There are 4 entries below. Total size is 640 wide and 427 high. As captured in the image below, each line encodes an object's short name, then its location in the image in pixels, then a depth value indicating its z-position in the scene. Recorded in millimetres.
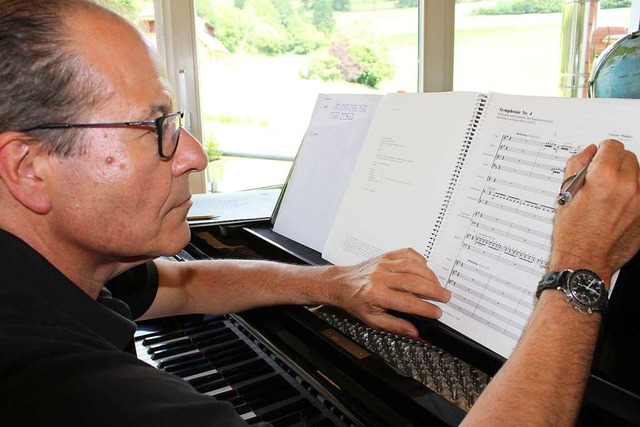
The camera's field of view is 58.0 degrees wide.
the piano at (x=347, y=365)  776
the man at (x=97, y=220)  644
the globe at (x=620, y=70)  1085
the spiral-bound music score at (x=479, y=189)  839
